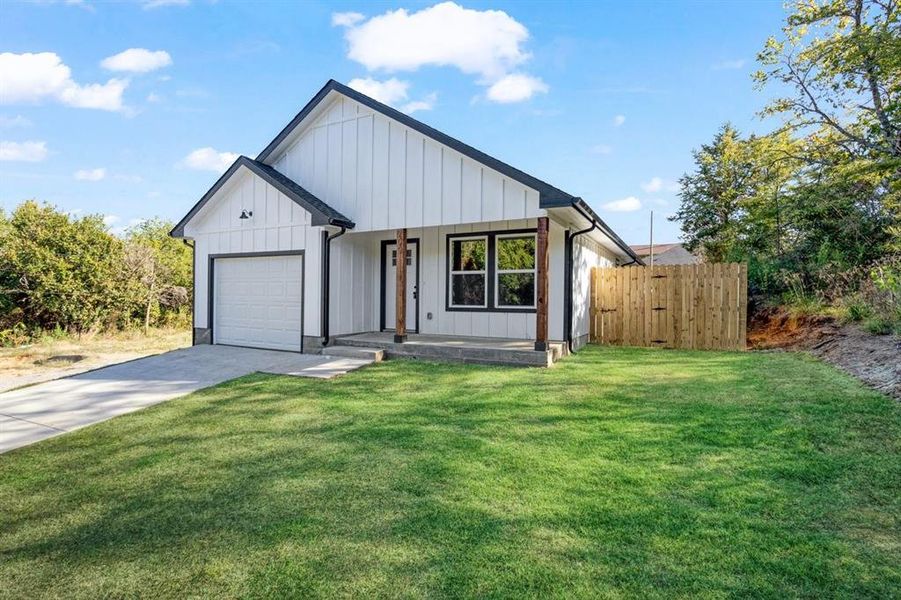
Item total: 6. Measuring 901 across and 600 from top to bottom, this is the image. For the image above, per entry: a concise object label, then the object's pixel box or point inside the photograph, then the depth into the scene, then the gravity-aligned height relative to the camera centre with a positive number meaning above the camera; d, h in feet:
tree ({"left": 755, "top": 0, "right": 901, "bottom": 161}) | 35.01 +19.09
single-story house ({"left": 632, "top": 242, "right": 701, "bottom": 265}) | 121.49 +11.64
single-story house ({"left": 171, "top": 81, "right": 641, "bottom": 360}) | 28.99 +4.05
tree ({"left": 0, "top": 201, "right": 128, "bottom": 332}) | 42.73 +2.71
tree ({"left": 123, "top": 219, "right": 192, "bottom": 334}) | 50.41 +3.16
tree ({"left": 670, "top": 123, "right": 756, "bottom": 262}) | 79.36 +17.80
